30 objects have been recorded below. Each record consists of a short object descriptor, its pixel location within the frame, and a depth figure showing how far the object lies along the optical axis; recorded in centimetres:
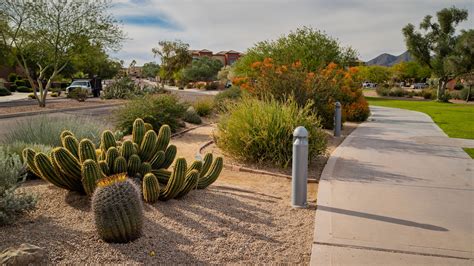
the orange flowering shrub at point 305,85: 1300
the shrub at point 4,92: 4189
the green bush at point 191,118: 1712
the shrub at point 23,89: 4969
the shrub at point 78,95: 3319
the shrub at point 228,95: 2195
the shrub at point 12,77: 5795
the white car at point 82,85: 3944
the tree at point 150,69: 11842
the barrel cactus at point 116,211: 402
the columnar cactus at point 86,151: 534
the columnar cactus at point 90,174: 484
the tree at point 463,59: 4712
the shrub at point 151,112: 1337
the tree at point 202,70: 8762
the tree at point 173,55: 5284
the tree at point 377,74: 7825
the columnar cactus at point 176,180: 538
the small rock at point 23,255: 338
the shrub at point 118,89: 3711
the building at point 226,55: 14125
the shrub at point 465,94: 4887
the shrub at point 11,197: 432
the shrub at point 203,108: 1976
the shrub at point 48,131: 812
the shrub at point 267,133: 862
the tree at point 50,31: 2402
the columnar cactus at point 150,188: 512
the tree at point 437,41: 5134
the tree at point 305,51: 2416
